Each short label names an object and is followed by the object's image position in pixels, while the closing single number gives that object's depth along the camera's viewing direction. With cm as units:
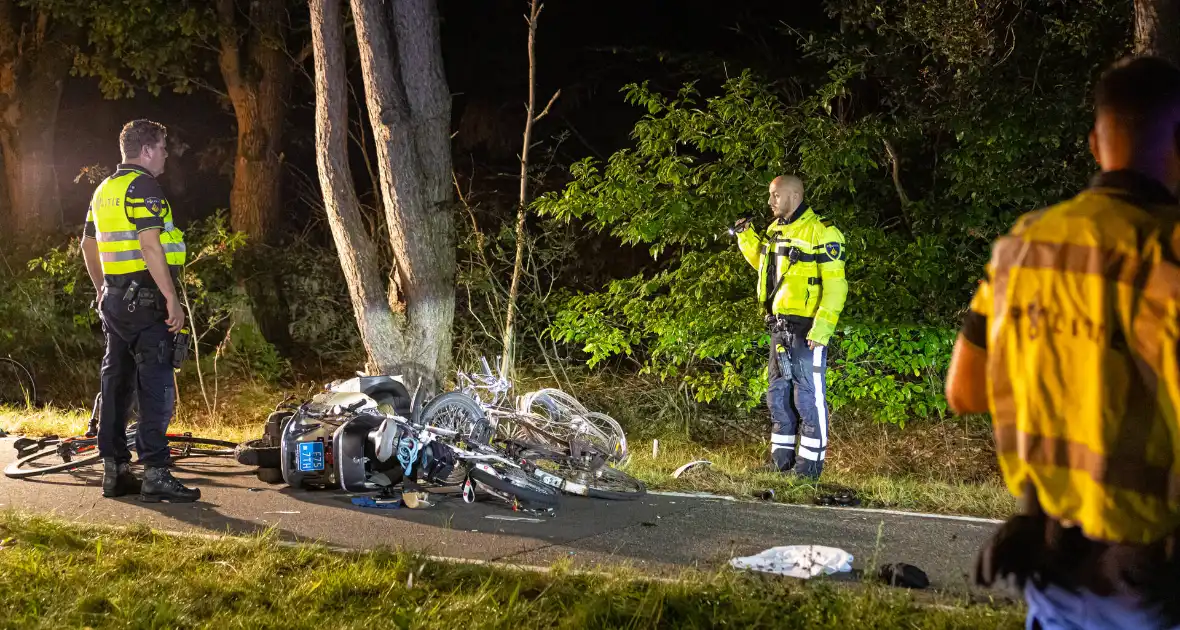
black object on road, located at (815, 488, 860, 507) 665
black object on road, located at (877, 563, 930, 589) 463
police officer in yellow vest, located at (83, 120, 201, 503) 651
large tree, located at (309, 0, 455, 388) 945
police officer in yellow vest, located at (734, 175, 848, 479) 765
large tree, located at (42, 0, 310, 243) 1388
